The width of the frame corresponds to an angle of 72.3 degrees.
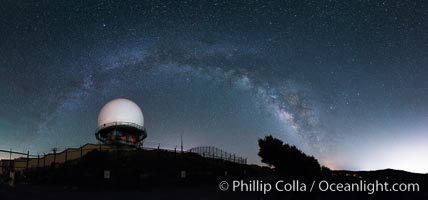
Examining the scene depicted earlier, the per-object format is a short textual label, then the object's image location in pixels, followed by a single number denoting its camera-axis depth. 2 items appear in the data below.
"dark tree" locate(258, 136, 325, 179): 25.89
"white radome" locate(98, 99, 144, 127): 45.94
